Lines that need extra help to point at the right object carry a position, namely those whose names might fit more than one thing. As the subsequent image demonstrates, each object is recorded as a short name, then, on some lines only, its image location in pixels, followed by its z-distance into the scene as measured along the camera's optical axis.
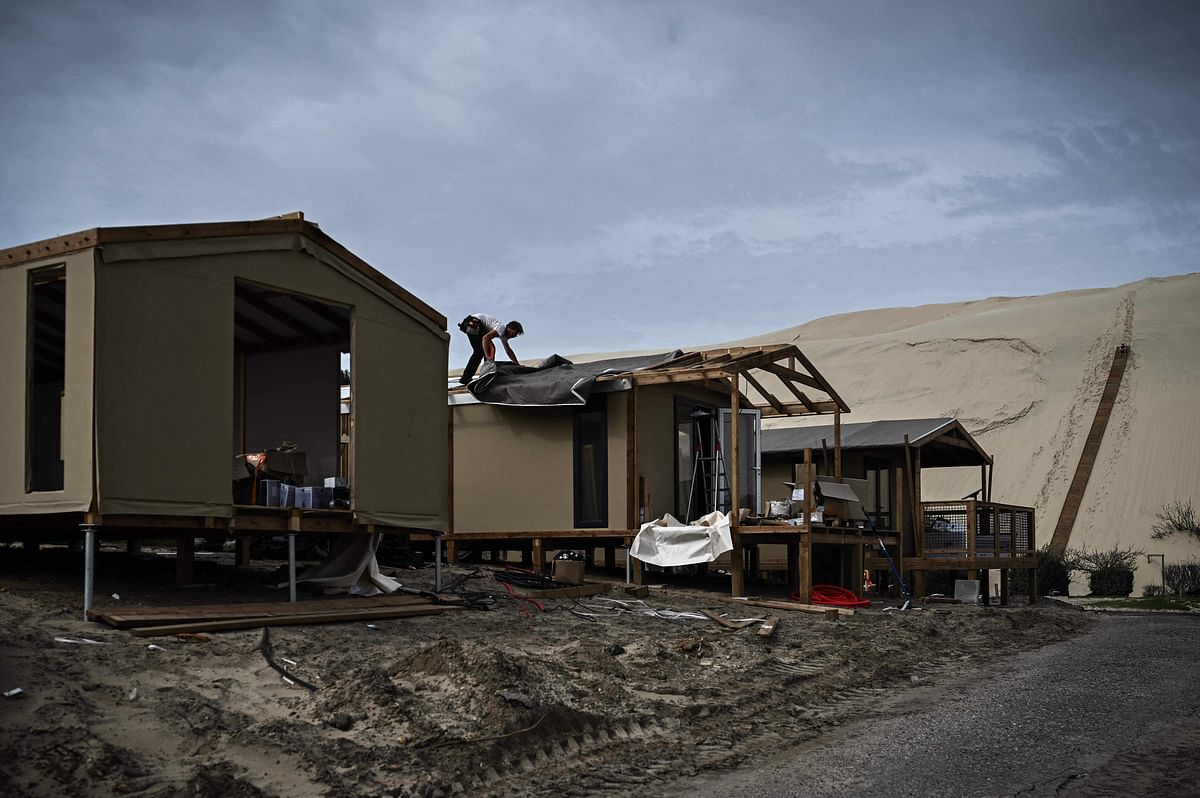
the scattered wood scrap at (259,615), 8.85
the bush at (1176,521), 31.53
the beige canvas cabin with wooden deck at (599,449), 16.09
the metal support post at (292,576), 10.91
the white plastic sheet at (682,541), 14.89
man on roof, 17.38
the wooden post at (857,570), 17.88
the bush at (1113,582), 25.97
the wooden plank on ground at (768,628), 12.00
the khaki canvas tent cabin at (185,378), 9.61
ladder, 17.02
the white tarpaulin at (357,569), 12.23
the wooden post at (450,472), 17.06
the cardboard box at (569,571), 14.72
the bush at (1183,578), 25.12
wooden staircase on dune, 32.62
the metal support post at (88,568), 9.03
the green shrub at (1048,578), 25.50
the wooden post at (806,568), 15.02
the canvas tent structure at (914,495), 19.86
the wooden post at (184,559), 11.30
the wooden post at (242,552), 14.22
